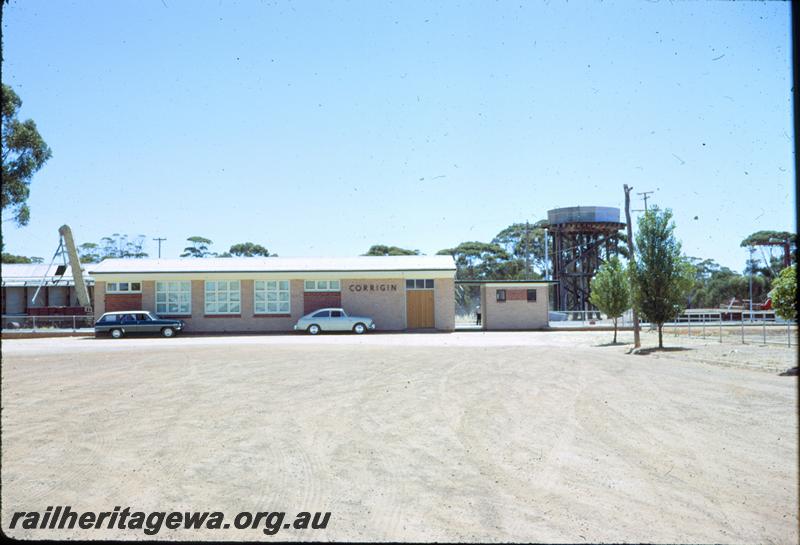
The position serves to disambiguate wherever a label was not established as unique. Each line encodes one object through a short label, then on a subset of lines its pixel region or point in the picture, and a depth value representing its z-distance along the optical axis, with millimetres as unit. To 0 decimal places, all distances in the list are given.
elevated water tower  55344
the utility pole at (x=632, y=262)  23152
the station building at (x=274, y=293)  34031
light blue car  32281
